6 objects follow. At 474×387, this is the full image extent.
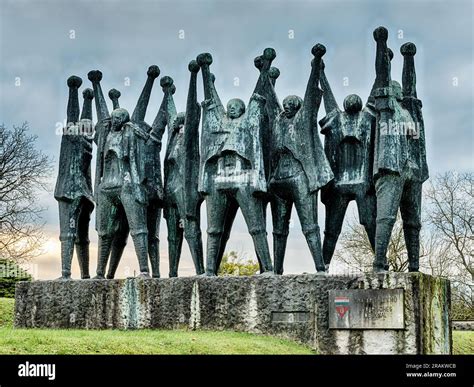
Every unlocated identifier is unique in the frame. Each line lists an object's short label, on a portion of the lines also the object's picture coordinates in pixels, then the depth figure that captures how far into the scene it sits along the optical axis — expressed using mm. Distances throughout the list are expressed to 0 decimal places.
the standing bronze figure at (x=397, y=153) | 11258
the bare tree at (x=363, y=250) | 24734
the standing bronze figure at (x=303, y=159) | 11703
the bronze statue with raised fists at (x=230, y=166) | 11922
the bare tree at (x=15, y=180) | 22719
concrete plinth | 10602
